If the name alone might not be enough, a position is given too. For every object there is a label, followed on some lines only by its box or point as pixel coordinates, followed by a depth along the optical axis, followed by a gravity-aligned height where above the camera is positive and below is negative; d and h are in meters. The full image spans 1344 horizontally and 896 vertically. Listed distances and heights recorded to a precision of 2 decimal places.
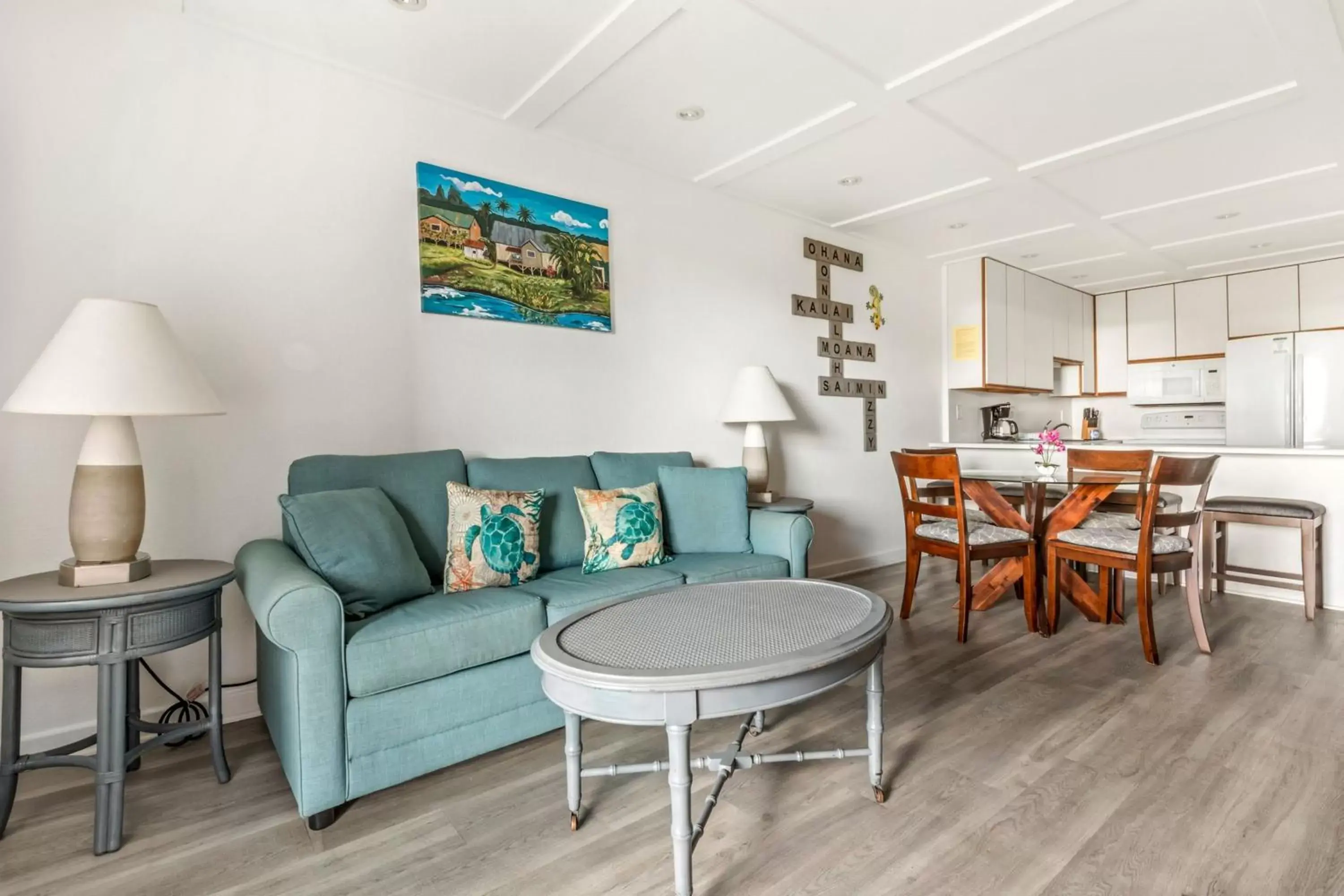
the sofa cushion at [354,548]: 2.04 -0.30
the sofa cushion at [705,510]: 3.05 -0.29
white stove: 6.01 +0.13
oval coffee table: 1.39 -0.47
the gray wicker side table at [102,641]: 1.65 -0.47
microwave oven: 5.86 +0.53
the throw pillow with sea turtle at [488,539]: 2.38 -0.33
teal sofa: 1.72 -0.58
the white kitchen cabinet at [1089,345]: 6.49 +0.96
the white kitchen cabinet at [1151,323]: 6.09 +1.10
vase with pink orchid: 3.65 -0.03
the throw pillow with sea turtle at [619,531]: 2.71 -0.34
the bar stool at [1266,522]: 3.52 -0.53
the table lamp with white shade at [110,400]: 1.72 +0.14
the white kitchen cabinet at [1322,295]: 5.20 +1.14
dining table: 3.26 -0.35
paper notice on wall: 5.35 +0.81
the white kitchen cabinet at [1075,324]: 6.24 +1.12
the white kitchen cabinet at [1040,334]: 5.70 +0.94
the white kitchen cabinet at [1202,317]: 5.77 +1.09
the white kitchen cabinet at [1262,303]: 5.43 +1.14
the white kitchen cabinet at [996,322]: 5.29 +0.97
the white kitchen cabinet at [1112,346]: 6.43 +0.94
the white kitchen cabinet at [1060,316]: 6.02 +1.15
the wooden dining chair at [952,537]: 3.28 -0.47
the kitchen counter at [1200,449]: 3.80 -0.04
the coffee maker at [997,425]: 5.82 +0.17
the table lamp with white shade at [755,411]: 3.73 +0.20
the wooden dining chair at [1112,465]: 2.92 -0.10
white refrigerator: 5.04 +0.40
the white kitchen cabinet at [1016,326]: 5.48 +0.97
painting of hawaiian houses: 2.88 +0.89
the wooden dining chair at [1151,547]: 2.89 -0.47
